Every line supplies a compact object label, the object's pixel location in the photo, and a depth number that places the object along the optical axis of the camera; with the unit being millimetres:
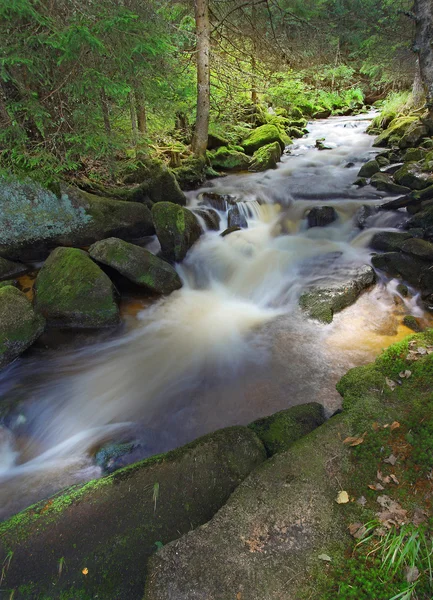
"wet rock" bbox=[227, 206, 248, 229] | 8977
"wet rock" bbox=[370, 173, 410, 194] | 9523
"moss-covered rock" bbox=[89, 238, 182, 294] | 6020
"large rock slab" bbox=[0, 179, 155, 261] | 6254
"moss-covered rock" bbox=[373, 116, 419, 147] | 13766
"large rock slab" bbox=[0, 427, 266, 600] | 1796
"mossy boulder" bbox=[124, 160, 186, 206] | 8500
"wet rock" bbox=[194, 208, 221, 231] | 8656
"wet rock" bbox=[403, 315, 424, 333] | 5289
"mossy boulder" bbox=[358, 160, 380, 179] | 11297
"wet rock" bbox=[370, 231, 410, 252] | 7312
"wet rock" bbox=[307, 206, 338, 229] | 8695
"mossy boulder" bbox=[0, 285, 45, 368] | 4641
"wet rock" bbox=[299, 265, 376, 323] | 5715
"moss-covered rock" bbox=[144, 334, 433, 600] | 1640
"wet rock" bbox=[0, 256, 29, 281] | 6172
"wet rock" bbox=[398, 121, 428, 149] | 11875
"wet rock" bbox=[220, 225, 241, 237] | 8477
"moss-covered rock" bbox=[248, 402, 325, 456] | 2633
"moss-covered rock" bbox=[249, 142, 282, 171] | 12906
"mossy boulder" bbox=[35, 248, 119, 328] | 5418
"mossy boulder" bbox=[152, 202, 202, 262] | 7012
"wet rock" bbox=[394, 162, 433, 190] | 9023
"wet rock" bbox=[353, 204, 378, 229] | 8570
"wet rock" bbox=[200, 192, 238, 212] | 9406
